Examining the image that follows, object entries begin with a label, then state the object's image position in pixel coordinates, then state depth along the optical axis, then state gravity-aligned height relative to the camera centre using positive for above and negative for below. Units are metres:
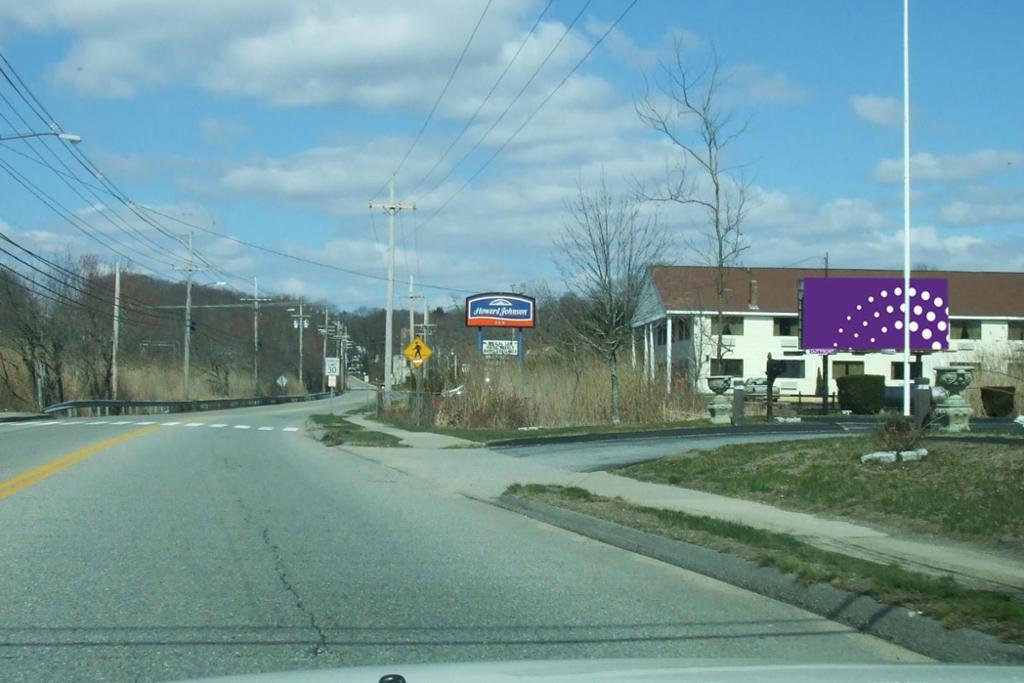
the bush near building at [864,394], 38.03 -0.85
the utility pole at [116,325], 58.13 +2.41
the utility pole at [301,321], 97.54 +4.53
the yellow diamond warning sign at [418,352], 35.49 +0.58
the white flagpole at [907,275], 22.17 +2.03
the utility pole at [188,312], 62.84 +3.36
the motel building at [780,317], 59.62 +3.06
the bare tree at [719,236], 33.62 +4.33
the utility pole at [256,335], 78.93 +2.73
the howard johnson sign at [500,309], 47.12 +2.69
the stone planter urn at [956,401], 19.44 -0.57
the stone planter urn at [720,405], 28.25 -0.95
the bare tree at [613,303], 33.78 +2.20
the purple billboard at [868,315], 37.75 +1.98
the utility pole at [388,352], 49.66 +0.81
